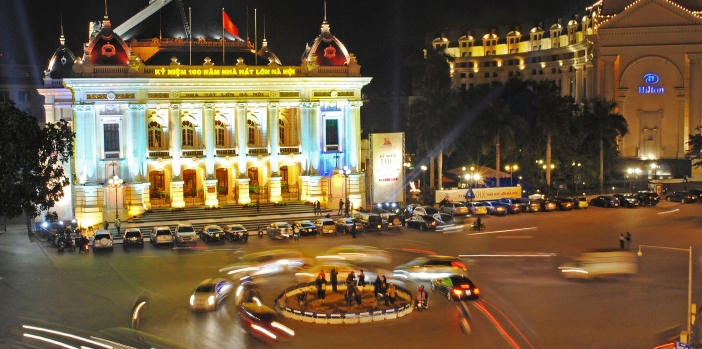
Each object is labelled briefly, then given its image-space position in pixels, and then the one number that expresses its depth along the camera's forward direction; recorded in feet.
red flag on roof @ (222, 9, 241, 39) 240.12
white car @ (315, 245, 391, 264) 141.18
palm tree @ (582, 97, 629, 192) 261.24
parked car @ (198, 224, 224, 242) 167.53
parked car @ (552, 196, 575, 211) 215.92
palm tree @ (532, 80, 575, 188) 243.60
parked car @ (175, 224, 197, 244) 164.04
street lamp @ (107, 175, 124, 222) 195.92
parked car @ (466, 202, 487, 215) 204.74
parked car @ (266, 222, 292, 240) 171.53
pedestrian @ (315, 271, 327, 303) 111.14
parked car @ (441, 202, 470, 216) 203.10
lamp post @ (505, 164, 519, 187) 261.65
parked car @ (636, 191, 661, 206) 223.51
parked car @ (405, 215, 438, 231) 181.68
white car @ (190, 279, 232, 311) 105.50
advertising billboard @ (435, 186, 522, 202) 219.00
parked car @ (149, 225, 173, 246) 161.99
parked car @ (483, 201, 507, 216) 207.92
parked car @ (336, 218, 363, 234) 178.29
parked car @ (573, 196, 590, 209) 219.00
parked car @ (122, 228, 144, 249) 162.30
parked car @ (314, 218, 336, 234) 176.45
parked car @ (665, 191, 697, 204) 229.25
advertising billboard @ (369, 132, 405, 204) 202.39
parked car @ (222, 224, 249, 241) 168.86
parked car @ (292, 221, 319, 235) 174.70
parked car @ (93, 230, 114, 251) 157.79
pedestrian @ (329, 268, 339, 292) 115.65
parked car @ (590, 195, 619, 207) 221.05
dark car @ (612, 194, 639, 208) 220.23
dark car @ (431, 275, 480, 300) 110.73
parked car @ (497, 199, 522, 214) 210.38
